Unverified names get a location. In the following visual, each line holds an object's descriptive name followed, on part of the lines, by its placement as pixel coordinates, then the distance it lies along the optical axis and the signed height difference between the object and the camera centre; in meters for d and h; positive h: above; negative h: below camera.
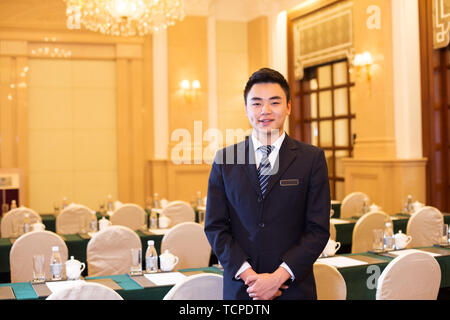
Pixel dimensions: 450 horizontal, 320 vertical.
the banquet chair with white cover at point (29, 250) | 4.56 -0.68
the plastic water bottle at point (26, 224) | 5.77 -0.59
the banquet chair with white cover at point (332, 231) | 5.41 -0.69
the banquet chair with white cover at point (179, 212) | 6.93 -0.61
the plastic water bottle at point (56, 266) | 3.63 -0.64
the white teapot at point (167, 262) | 3.85 -0.67
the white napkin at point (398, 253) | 4.16 -0.72
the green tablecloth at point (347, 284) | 3.28 -0.74
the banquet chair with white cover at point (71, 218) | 6.55 -0.62
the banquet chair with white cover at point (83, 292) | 2.29 -0.52
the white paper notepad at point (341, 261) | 3.82 -0.71
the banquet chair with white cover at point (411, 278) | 3.10 -0.67
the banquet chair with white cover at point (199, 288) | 2.67 -0.60
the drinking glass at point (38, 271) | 3.50 -0.65
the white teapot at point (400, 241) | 4.56 -0.67
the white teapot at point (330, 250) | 4.22 -0.67
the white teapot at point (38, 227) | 5.71 -0.62
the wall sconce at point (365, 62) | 8.67 +1.42
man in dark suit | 2.21 -0.19
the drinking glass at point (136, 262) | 3.73 -0.65
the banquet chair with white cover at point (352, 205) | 7.28 -0.61
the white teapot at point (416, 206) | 7.00 -0.61
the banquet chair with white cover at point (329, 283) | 3.09 -0.68
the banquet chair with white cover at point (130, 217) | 6.73 -0.64
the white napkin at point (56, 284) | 3.35 -0.72
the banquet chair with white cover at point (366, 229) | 5.50 -0.69
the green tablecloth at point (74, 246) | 5.14 -0.76
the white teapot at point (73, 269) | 3.61 -0.66
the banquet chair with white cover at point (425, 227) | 5.61 -0.70
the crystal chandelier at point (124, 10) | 7.62 +2.06
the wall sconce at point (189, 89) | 11.02 +1.38
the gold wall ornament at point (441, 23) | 7.92 +1.83
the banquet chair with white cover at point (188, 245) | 4.90 -0.72
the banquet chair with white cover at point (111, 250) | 4.61 -0.70
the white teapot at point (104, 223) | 5.98 -0.62
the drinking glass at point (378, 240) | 4.39 -0.63
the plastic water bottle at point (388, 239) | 4.48 -0.64
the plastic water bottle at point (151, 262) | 3.85 -0.67
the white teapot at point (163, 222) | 6.15 -0.64
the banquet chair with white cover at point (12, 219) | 6.39 -0.60
